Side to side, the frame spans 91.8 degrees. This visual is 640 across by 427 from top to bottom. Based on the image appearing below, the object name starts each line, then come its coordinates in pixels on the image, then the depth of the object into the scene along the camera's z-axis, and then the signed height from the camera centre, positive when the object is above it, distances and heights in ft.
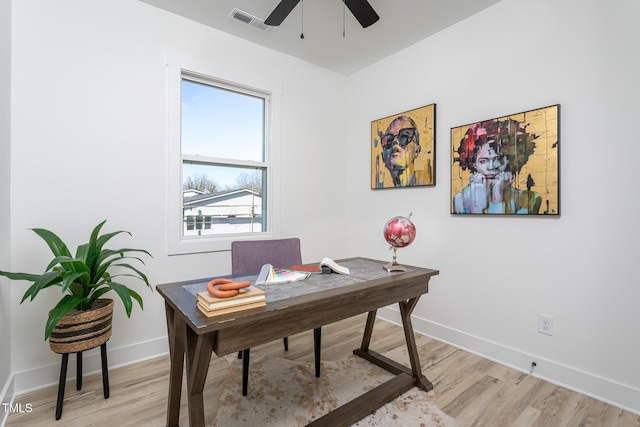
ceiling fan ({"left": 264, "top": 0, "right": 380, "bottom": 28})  6.12 +4.11
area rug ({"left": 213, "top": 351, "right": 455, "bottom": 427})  5.32 -3.55
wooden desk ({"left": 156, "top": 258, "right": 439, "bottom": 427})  3.80 -1.53
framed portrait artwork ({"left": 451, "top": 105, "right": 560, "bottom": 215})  6.56 +1.10
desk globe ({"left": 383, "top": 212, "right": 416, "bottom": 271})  6.04 -0.40
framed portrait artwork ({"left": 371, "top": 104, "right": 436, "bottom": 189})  8.86 +1.94
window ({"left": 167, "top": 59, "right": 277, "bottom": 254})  7.94 +1.40
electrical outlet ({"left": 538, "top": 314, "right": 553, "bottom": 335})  6.66 -2.43
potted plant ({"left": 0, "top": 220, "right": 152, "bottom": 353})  4.97 -1.47
